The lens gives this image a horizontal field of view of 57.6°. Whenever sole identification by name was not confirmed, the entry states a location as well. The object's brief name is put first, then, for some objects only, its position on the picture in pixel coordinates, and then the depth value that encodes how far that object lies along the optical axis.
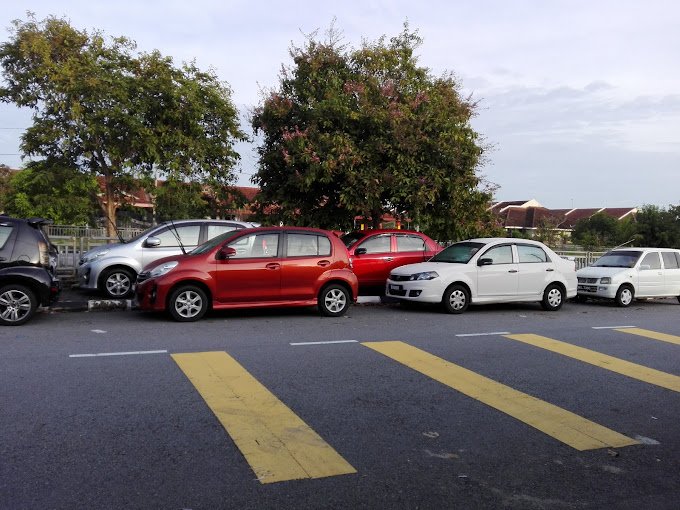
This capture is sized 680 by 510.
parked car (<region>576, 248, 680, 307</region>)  14.95
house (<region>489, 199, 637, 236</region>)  65.88
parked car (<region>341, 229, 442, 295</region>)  14.15
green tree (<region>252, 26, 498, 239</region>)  14.76
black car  9.44
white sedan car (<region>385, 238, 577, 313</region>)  12.26
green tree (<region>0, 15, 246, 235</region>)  18.53
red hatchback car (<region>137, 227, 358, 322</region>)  10.16
